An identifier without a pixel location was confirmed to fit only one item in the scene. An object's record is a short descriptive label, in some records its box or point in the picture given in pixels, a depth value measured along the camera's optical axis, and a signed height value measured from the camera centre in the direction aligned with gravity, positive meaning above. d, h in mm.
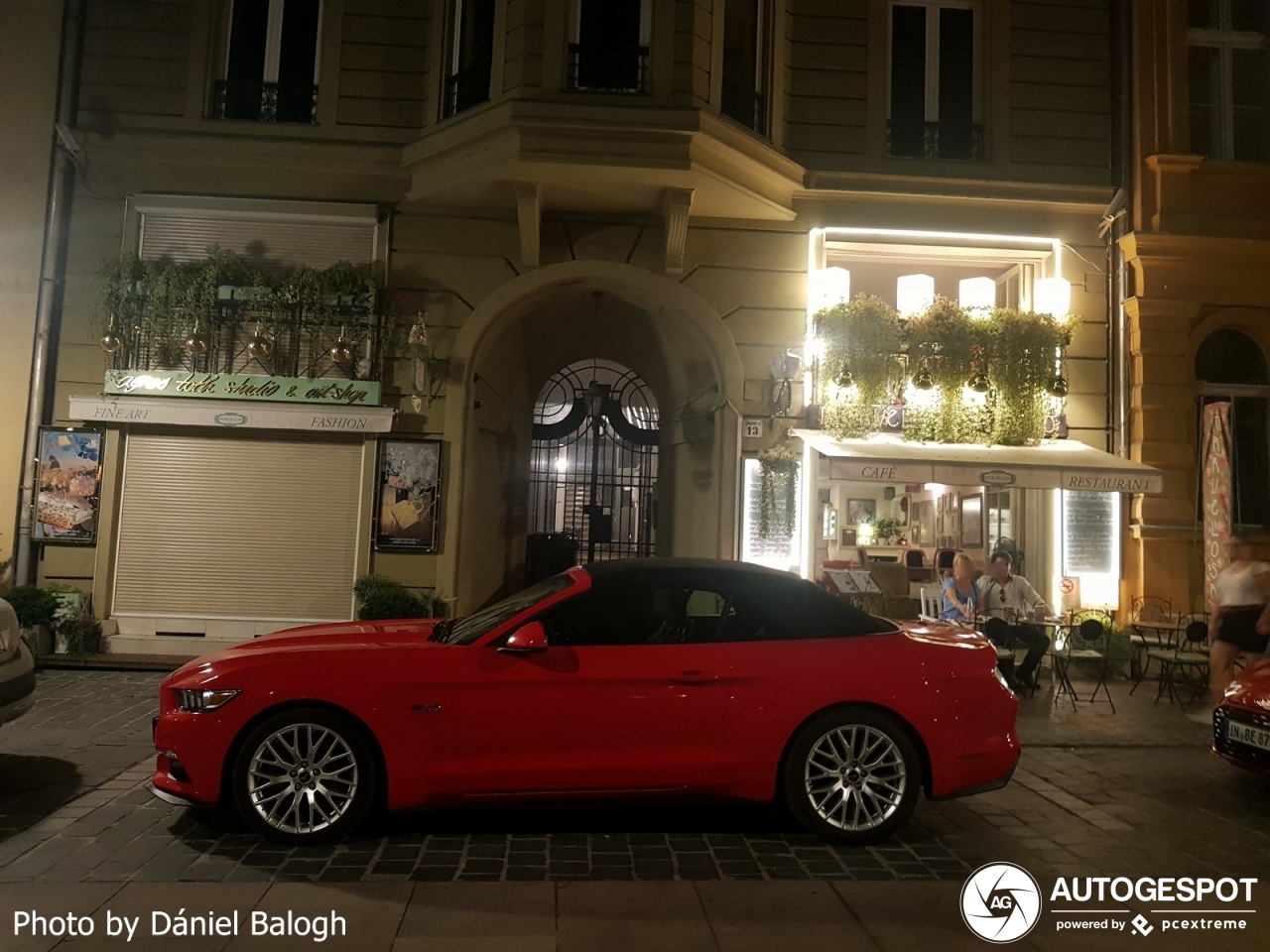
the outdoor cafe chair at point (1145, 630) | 9754 -858
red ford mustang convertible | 4570 -979
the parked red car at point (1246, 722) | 5703 -1094
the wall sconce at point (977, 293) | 11273 +3305
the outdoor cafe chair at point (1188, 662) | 8828 -1068
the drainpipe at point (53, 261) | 10641 +3140
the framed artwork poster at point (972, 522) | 12166 +380
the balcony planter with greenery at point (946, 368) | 10703 +2200
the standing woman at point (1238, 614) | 8609 -548
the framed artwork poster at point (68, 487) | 10570 +339
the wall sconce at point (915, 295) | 11070 +3198
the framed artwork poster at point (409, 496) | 10766 +389
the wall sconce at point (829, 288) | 11109 +3236
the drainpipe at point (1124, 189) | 11164 +4705
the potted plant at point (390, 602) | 10211 -871
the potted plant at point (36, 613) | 9797 -1109
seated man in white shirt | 9078 -603
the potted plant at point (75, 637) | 9969 -1374
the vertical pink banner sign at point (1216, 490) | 9555 +746
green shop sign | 10547 +1620
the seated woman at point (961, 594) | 9141 -482
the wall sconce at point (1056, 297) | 11148 +3243
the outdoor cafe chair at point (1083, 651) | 9039 -1066
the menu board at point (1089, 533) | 11016 +250
